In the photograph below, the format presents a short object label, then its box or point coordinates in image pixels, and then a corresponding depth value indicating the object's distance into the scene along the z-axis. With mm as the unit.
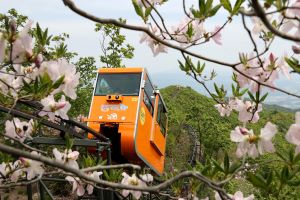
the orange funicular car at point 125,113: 9164
